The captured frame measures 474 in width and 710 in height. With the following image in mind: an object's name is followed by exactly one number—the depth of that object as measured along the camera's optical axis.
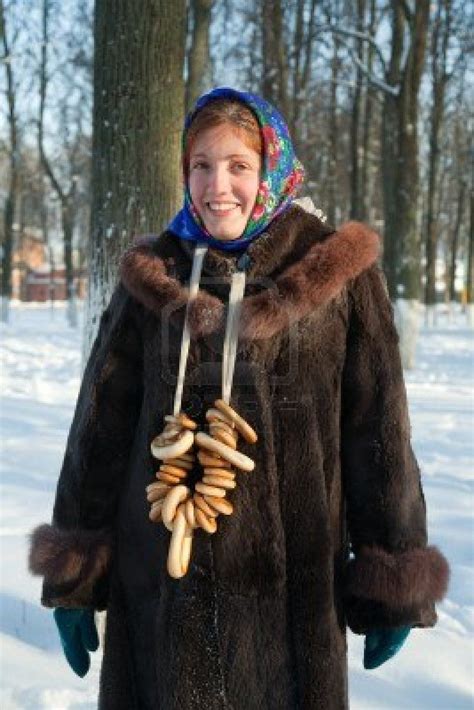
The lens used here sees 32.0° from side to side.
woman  1.75
